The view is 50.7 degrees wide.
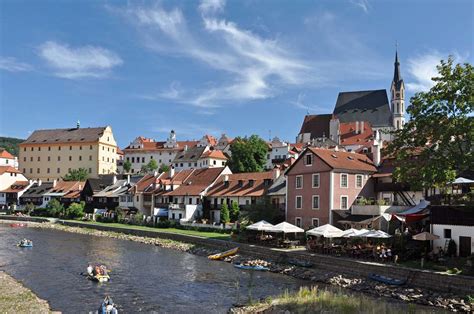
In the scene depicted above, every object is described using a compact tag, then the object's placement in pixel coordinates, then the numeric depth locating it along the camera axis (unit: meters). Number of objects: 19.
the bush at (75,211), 93.97
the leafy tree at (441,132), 33.81
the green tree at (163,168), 128.57
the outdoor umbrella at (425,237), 37.08
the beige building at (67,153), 144.88
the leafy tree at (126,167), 149.75
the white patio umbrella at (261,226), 49.81
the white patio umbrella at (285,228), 47.62
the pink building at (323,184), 52.47
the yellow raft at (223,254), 48.72
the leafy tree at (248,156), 103.69
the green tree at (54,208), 99.69
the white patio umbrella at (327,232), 43.72
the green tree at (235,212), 66.62
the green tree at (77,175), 132.38
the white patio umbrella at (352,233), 41.40
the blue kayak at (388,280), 33.56
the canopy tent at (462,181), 38.91
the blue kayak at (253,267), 42.25
